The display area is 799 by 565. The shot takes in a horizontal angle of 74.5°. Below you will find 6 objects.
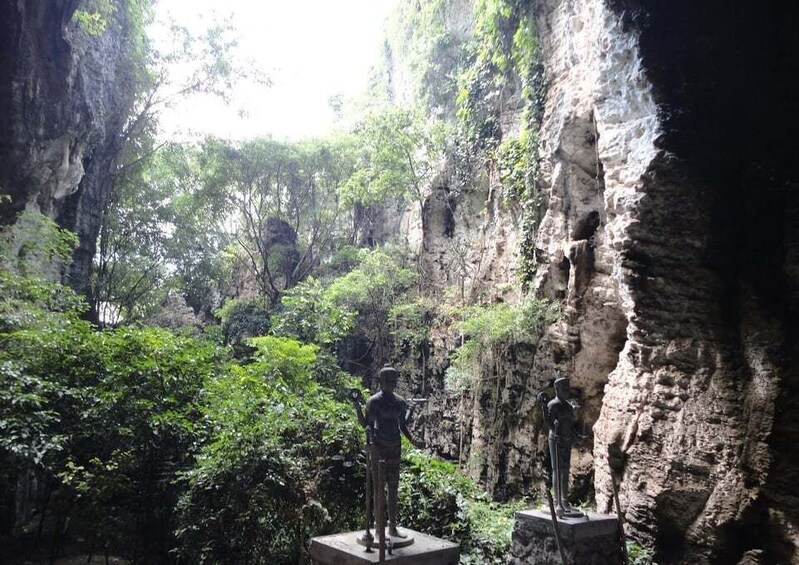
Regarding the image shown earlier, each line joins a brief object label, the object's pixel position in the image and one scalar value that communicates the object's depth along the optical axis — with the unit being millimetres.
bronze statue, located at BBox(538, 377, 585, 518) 6102
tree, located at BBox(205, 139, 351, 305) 19906
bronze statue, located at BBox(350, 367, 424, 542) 4570
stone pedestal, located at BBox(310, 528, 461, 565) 4207
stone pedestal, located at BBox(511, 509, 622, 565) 5660
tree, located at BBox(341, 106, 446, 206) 16797
